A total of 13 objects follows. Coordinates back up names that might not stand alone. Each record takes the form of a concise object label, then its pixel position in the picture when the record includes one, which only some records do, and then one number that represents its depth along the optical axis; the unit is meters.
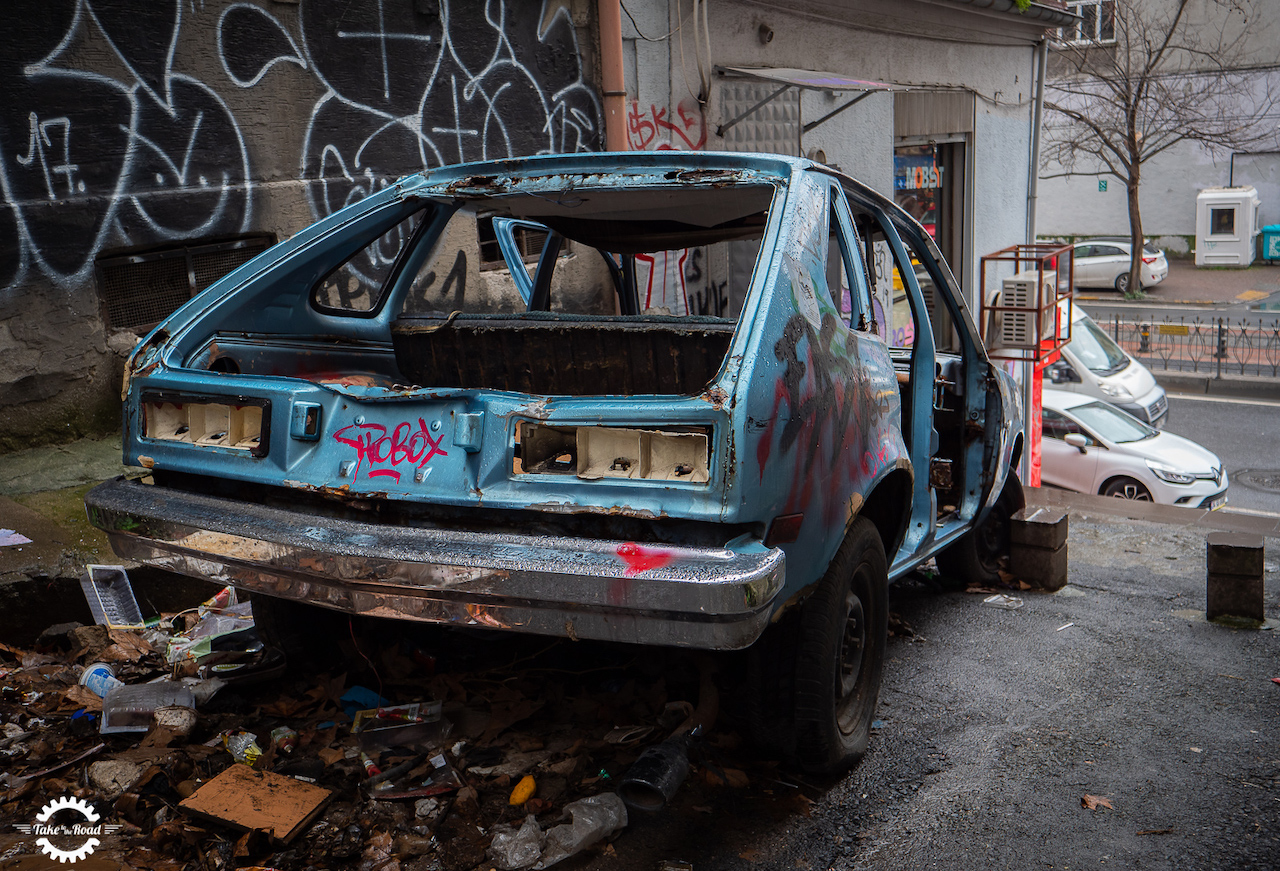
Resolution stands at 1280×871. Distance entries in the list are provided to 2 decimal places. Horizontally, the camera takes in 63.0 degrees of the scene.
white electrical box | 28.34
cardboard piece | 2.80
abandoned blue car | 2.58
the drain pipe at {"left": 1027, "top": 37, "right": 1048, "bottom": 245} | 15.16
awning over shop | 8.34
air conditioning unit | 10.04
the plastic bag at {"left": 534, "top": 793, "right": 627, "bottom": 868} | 2.79
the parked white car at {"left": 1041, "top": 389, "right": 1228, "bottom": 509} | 11.53
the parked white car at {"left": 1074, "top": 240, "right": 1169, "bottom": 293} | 26.72
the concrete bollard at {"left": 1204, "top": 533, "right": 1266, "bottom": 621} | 5.18
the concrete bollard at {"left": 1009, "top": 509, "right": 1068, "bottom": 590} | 5.87
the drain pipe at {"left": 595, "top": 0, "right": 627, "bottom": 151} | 7.95
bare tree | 27.81
